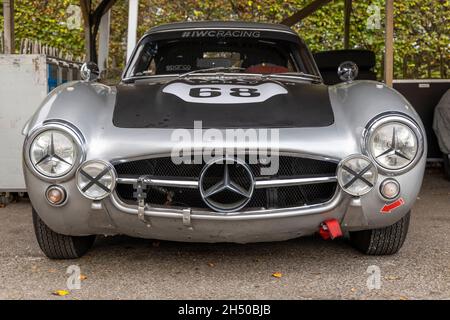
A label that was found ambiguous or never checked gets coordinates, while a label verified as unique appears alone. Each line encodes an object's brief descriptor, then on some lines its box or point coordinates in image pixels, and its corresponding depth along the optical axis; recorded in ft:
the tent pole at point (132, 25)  15.47
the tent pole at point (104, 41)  33.06
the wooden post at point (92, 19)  31.99
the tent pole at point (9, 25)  24.04
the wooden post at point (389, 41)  18.04
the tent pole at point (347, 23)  33.45
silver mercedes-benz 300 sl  9.72
